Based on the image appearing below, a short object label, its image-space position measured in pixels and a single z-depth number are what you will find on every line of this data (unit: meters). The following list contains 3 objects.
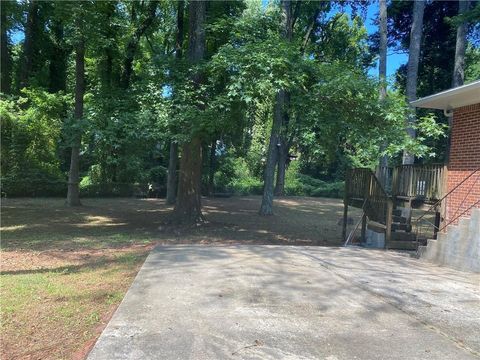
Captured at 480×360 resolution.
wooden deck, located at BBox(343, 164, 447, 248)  10.76
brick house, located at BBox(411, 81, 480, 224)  9.31
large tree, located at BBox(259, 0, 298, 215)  18.83
